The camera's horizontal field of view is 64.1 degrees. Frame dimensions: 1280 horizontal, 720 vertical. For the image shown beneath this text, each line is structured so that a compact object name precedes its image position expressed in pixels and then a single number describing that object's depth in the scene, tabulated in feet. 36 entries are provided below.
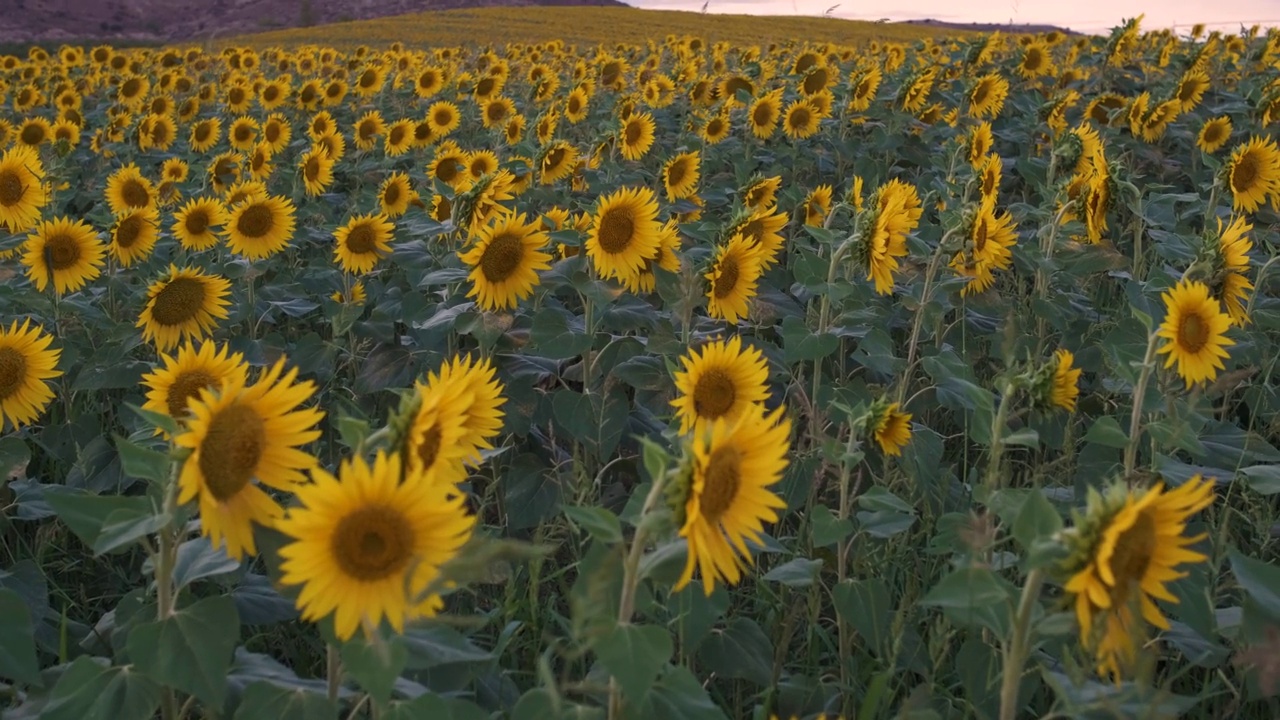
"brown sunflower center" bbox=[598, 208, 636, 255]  11.18
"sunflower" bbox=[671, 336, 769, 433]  7.77
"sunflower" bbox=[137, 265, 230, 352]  11.50
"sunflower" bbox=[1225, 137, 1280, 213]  14.38
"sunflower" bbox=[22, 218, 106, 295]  13.23
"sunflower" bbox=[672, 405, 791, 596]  5.08
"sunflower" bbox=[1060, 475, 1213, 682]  4.50
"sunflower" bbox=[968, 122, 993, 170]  17.46
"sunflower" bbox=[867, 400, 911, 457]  8.84
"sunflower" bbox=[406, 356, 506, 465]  5.78
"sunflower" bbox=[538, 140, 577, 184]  16.70
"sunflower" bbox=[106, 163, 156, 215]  18.54
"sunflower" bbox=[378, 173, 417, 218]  16.89
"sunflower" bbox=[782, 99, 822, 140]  22.44
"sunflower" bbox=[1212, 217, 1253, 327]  10.37
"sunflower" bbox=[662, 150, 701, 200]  16.19
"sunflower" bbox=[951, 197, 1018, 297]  11.65
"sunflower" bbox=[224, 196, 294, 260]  15.16
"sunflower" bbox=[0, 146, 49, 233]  14.78
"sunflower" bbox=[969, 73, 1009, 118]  22.86
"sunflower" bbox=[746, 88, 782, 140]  22.00
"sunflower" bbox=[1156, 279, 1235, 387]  8.54
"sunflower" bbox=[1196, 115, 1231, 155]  20.58
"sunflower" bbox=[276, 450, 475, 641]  4.67
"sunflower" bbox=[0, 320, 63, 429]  9.60
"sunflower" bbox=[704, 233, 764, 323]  10.98
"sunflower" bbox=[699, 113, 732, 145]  22.29
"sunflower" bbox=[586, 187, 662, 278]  11.15
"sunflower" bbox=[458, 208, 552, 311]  10.68
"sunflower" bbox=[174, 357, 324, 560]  5.09
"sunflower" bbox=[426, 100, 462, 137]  26.27
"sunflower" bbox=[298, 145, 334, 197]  19.89
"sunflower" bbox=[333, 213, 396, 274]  14.07
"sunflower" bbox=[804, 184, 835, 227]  16.14
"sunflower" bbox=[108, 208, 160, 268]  14.49
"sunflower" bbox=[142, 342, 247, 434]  6.90
